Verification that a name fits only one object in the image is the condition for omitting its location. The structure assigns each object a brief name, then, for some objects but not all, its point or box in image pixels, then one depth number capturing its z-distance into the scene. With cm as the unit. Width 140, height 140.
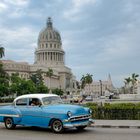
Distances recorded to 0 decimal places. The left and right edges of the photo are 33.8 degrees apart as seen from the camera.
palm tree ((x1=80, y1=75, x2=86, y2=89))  10172
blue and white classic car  929
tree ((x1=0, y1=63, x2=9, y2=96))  4544
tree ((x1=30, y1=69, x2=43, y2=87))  8839
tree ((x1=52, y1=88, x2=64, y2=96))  8357
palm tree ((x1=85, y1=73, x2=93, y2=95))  10021
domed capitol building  11082
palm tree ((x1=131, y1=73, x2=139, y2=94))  8884
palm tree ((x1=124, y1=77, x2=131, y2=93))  9822
